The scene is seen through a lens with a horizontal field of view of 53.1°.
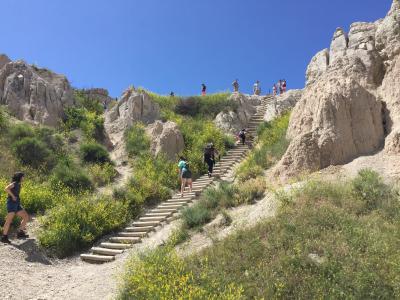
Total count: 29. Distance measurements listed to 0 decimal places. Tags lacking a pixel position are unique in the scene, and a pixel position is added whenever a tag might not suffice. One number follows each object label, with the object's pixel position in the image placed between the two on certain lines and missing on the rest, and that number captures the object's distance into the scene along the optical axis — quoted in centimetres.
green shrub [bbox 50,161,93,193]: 1578
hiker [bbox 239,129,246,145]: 2218
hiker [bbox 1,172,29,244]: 1105
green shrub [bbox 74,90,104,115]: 2637
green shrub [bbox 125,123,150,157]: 2047
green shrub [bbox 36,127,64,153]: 1906
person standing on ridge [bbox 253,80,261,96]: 3259
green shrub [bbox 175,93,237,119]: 2681
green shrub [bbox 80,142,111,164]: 1927
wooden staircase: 1195
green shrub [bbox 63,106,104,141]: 2197
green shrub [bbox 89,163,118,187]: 1736
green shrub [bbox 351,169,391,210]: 1005
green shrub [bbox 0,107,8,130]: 1886
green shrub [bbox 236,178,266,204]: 1305
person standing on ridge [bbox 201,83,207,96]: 3027
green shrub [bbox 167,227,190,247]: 1106
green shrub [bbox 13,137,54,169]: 1712
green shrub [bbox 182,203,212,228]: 1206
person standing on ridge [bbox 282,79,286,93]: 3081
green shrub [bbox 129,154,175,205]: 1622
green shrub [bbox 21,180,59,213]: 1374
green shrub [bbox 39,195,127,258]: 1202
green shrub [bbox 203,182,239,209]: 1299
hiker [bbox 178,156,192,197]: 1600
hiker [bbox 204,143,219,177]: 1805
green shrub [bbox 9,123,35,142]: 1824
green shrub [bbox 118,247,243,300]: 700
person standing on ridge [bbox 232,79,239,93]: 3047
